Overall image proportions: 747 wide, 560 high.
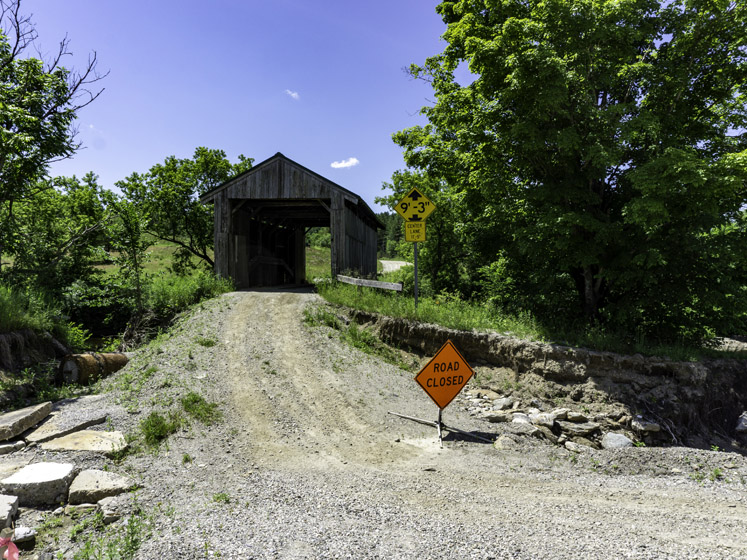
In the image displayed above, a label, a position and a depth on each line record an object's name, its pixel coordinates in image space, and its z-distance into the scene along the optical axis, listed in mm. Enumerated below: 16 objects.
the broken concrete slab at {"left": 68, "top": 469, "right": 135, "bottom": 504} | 4066
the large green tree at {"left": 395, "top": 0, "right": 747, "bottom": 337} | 7672
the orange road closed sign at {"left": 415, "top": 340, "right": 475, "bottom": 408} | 6637
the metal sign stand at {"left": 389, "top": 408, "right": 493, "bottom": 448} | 6299
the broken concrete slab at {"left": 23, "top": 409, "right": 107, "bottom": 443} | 5465
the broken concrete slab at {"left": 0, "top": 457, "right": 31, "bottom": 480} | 4383
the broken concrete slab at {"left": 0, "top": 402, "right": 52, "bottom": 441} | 5258
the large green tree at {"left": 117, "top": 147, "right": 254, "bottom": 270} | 21750
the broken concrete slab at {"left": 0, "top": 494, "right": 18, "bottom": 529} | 3391
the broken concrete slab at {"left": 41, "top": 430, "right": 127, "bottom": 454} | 5125
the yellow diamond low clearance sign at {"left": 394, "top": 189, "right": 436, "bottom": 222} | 10656
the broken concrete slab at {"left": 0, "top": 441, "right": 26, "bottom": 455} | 5020
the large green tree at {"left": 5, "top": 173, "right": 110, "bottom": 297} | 11938
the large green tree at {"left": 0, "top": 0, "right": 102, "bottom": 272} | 10016
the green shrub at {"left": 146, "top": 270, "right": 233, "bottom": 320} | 13008
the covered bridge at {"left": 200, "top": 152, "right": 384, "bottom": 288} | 16062
